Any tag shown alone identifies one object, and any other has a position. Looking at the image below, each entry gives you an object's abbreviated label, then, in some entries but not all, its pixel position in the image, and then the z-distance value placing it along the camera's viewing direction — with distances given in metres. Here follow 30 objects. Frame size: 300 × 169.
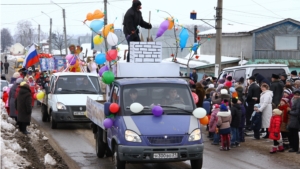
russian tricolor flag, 27.42
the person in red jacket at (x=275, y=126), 13.80
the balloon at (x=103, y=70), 13.53
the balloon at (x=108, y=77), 12.17
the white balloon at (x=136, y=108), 10.80
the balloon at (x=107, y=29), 13.97
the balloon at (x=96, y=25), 14.26
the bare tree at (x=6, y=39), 168.12
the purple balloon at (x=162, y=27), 14.22
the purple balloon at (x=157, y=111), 10.77
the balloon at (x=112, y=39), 13.54
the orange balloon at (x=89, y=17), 14.43
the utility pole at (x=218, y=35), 25.09
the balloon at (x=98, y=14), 14.34
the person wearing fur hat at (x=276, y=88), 16.58
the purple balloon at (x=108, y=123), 11.33
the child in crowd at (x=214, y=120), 15.23
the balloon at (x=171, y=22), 14.23
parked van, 19.44
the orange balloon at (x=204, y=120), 11.39
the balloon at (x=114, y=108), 11.01
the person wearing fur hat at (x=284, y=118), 13.91
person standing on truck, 14.69
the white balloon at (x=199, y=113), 10.93
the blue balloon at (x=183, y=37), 14.11
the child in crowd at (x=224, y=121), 14.57
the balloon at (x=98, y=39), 14.41
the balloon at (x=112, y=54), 12.79
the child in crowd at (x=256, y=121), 16.15
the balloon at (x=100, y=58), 13.49
